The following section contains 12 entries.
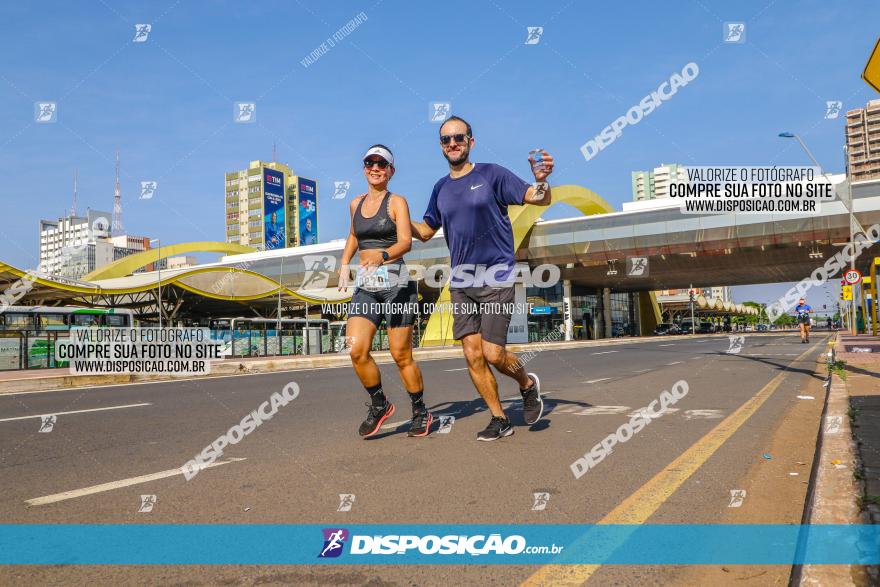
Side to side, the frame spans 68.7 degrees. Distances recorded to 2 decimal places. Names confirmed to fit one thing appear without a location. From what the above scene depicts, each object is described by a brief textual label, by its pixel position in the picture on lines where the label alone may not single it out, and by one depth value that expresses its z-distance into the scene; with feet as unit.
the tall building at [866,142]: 370.32
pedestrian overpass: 109.29
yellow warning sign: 12.51
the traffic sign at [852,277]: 69.91
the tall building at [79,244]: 452.43
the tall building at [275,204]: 465.06
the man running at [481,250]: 15.12
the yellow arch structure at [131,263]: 177.61
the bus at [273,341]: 88.07
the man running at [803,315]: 79.05
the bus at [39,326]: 58.39
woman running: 15.48
